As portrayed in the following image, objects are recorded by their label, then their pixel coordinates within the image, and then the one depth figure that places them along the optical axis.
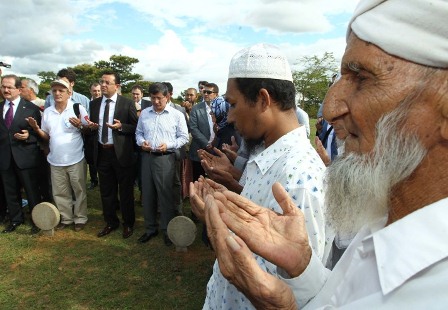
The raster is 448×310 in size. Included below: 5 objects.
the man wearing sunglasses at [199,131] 6.39
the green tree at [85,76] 51.47
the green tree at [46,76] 52.30
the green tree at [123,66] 54.59
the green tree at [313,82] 38.84
